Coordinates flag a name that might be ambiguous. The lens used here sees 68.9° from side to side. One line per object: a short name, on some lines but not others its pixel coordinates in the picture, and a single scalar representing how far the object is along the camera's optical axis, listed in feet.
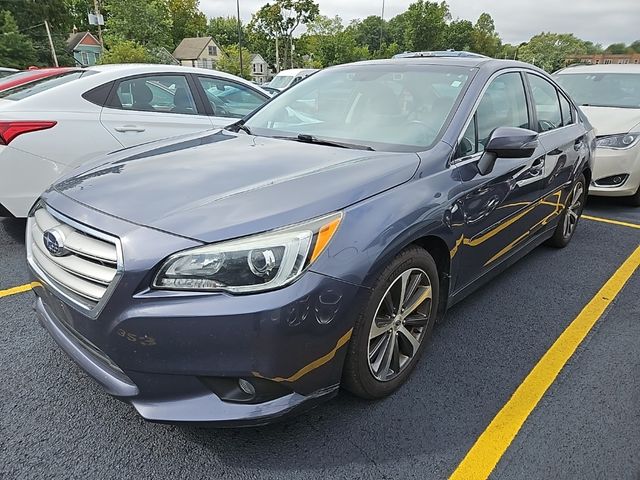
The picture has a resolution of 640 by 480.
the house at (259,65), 231.30
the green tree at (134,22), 152.76
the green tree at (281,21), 191.83
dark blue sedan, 5.24
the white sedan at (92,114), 11.91
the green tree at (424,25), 212.43
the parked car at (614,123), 17.69
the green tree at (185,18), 240.53
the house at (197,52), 219.20
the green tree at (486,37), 278.46
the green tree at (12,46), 101.96
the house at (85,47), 180.65
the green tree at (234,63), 160.30
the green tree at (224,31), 282.77
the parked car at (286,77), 48.75
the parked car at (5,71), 30.54
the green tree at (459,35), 243.46
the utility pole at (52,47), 106.93
